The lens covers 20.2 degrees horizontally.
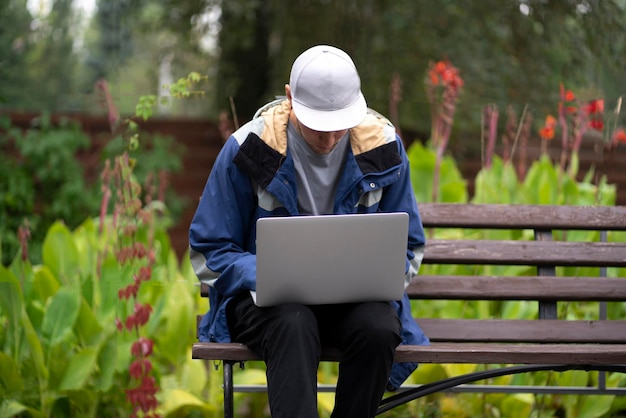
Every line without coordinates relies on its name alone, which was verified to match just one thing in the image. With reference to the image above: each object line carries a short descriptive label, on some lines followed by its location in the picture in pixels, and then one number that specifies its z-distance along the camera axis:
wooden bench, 6.05
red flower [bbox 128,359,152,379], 6.11
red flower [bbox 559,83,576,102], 7.99
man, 4.85
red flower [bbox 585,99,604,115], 7.90
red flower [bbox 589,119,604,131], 7.96
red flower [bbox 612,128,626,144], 8.34
